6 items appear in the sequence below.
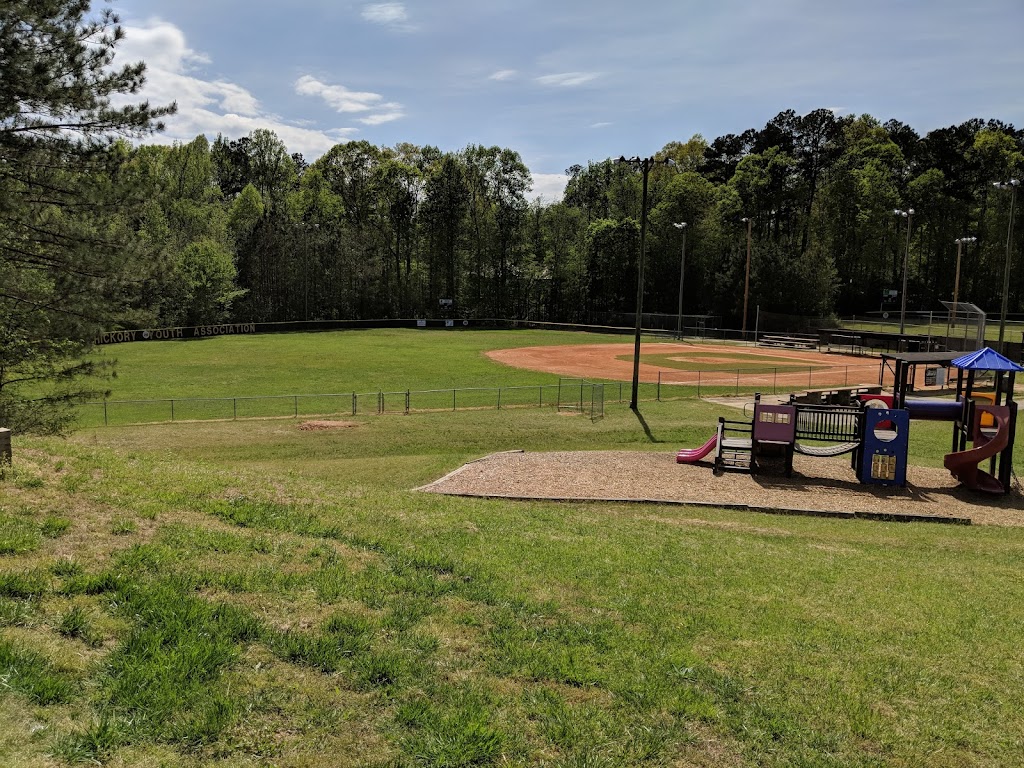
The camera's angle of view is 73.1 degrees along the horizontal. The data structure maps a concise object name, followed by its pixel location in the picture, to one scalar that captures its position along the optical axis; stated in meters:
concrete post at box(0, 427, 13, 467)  9.49
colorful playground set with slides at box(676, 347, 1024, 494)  17.92
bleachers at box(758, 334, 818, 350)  67.56
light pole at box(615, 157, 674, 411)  28.71
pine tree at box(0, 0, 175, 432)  15.09
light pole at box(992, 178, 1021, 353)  36.44
